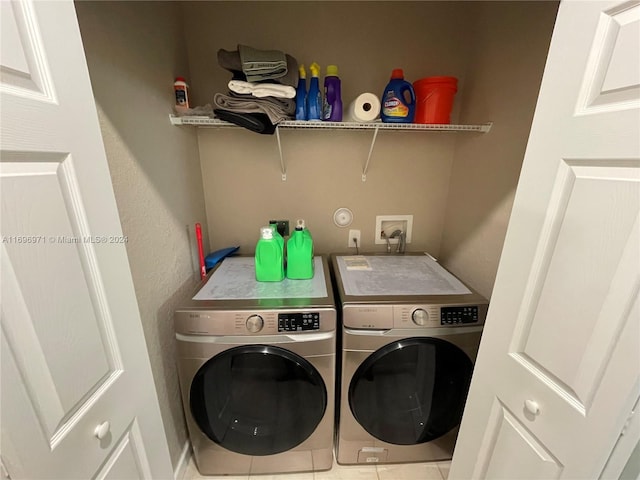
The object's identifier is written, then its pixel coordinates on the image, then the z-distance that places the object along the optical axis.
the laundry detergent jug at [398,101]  1.44
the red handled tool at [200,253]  1.63
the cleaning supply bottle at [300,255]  1.43
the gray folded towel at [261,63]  1.30
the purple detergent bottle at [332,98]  1.45
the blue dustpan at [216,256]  1.73
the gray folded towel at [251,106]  1.36
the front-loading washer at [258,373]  1.19
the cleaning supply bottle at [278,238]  1.42
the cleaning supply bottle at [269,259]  1.38
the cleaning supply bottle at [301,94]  1.43
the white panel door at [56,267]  0.48
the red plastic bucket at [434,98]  1.43
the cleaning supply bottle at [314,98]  1.41
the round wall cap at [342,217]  1.93
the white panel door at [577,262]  0.57
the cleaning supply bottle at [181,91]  1.41
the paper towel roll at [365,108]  1.41
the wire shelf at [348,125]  1.40
